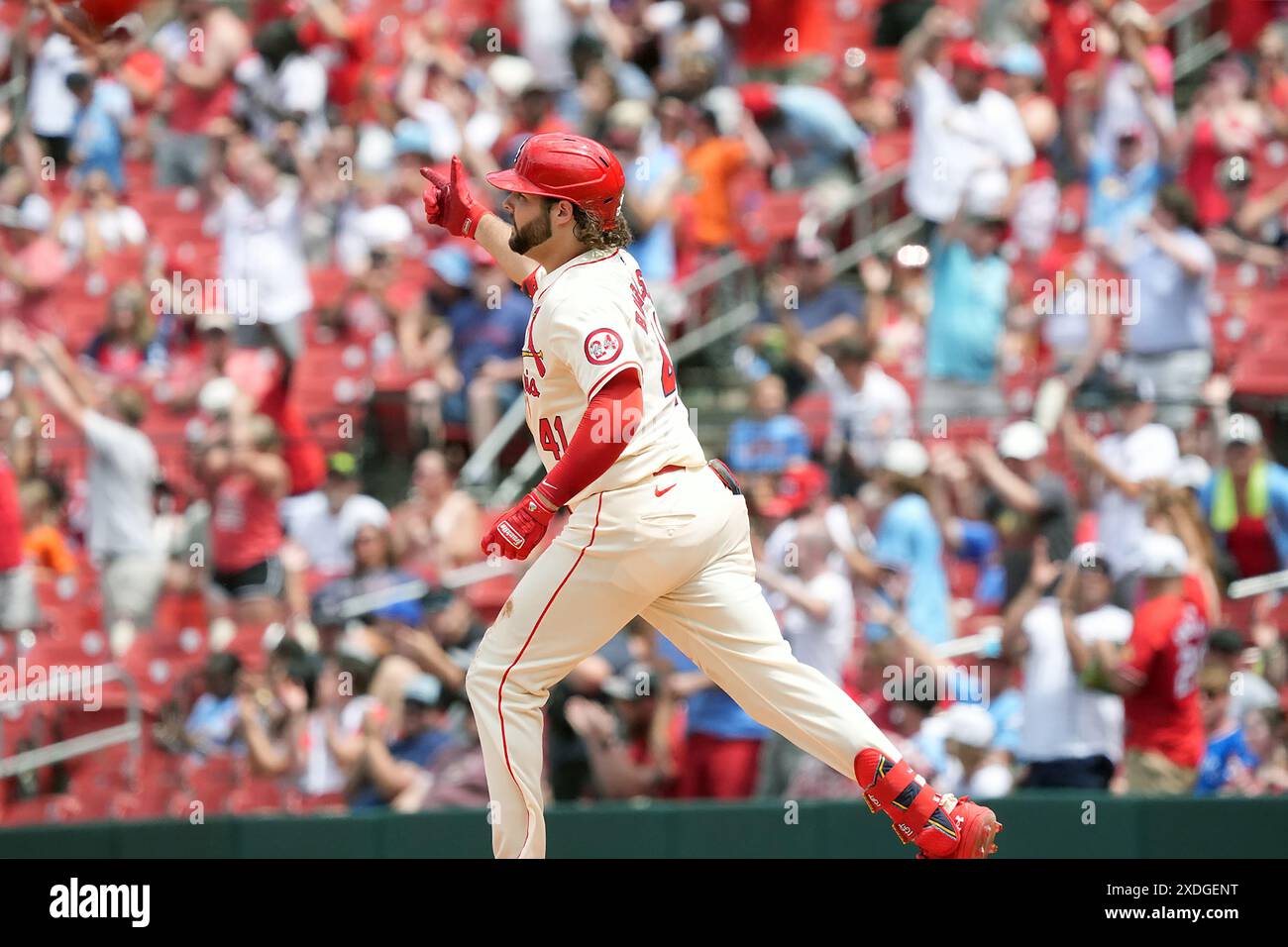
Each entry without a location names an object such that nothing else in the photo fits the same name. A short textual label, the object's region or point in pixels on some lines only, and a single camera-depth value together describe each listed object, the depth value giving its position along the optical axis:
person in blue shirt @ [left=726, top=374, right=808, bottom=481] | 15.93
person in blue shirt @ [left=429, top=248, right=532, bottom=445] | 17.23
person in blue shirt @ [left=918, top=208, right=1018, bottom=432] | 17.03
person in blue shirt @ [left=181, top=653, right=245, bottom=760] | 15.60
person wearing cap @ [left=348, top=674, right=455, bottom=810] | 14.98
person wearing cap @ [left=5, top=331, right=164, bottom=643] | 16.55
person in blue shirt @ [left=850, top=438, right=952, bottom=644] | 15.56
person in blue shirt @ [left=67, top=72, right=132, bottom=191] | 20.50
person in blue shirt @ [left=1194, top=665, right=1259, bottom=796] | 14.37
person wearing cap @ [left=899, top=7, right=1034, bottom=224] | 18.11
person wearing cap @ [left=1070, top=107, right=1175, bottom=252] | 17.59
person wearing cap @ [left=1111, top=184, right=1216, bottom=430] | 16.72
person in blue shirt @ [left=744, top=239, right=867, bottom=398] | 17.34
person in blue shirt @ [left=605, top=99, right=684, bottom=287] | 18.12
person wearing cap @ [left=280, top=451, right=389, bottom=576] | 16.64
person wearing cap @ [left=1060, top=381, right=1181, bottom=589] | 15.45
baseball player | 9.59
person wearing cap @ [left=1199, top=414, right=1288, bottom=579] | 15.52
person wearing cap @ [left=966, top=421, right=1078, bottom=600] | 15.52
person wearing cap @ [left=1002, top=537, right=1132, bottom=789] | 14.66
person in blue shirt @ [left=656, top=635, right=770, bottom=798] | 15.02
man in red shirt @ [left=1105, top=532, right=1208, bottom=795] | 14.43
